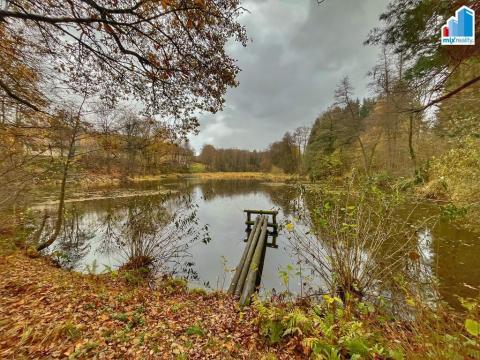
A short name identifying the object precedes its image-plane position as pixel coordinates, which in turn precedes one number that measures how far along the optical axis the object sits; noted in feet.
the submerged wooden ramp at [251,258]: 16.44
